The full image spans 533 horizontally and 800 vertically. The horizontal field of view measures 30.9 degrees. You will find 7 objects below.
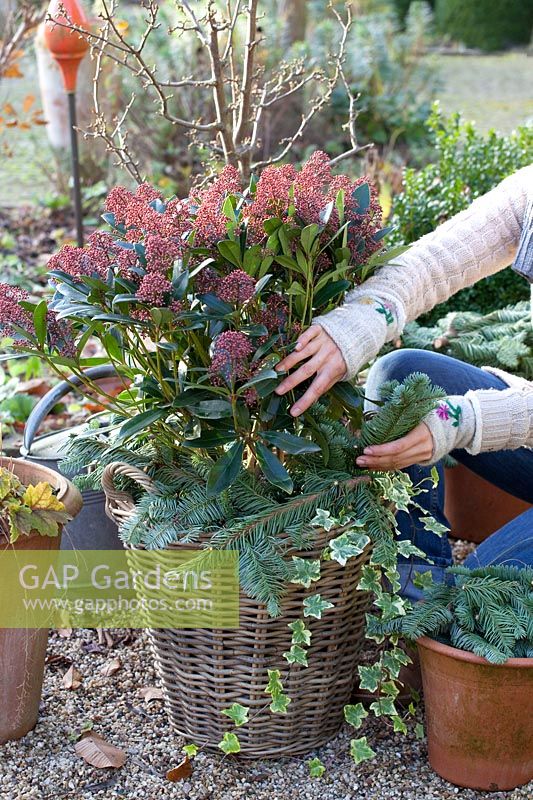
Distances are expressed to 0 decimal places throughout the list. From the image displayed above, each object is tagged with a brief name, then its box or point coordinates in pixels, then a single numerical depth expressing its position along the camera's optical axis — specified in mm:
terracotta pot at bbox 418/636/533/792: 1828
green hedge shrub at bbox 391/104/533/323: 3209
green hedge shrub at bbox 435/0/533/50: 13188
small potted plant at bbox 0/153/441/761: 1733
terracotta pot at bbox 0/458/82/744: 1996
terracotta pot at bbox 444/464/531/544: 2781
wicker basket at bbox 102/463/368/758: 1867
